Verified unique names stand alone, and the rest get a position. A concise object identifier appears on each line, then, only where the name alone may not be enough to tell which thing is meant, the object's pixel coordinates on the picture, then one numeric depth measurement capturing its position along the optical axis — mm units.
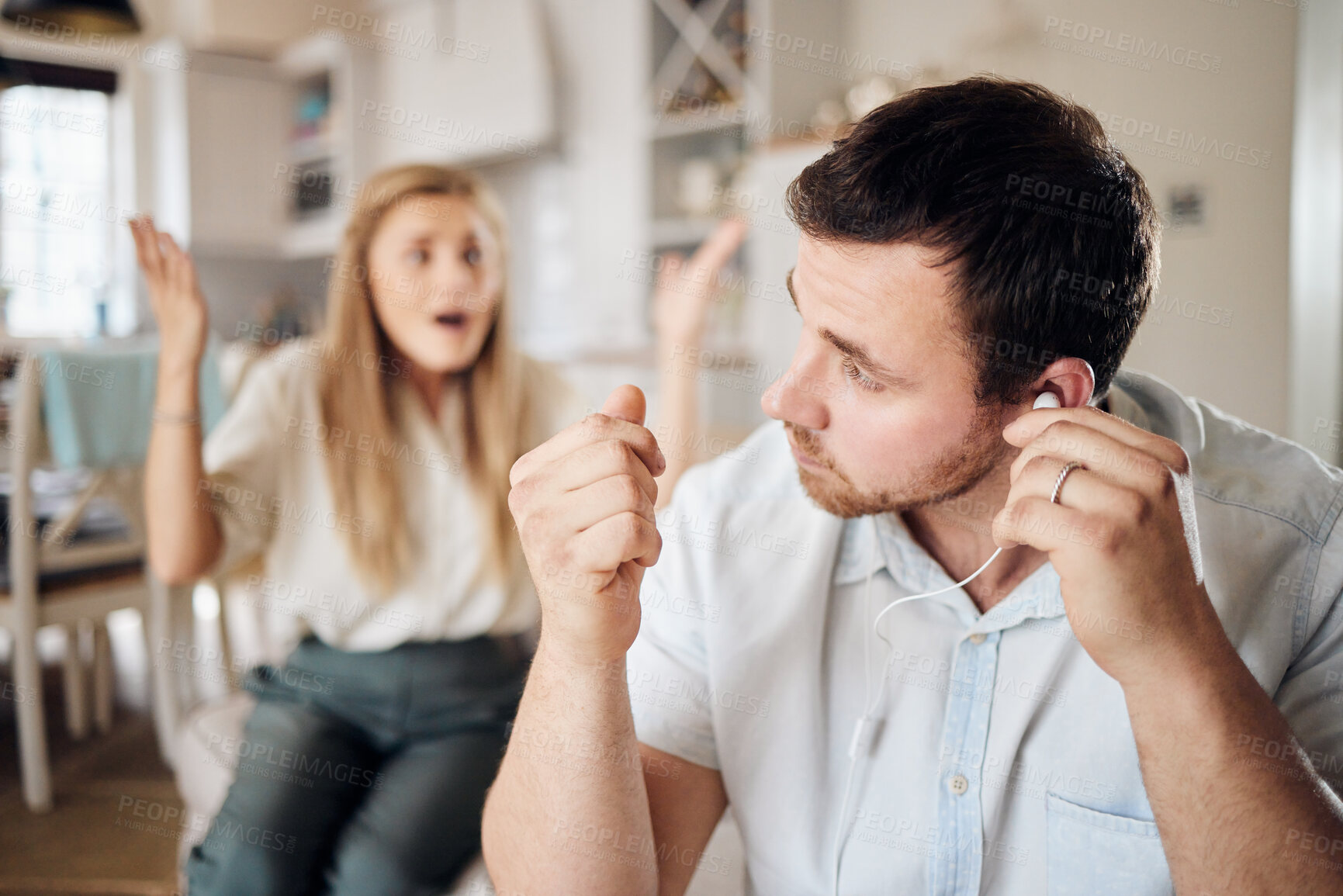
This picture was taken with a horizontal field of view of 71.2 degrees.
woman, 1332
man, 717
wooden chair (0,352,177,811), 2047
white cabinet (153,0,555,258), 3930
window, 4484
